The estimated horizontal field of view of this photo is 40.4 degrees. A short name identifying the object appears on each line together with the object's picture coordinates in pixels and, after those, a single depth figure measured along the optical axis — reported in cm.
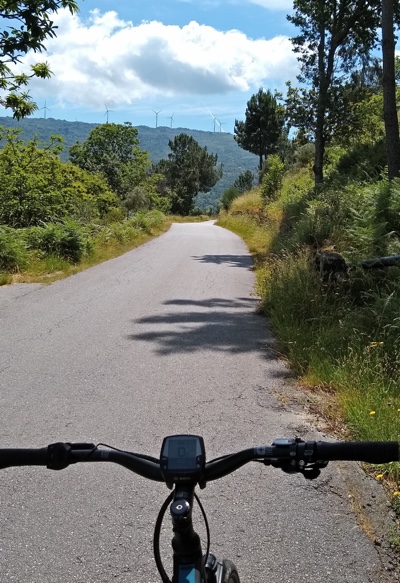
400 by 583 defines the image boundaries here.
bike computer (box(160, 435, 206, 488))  130
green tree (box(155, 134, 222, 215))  8231
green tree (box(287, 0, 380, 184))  2122
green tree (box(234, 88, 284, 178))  6003
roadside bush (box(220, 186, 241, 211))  5089
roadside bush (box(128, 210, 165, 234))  2834
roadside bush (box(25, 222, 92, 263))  1517
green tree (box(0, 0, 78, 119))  819
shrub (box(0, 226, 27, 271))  1324
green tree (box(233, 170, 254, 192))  8181
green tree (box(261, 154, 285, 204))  3453
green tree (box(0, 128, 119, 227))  1752
